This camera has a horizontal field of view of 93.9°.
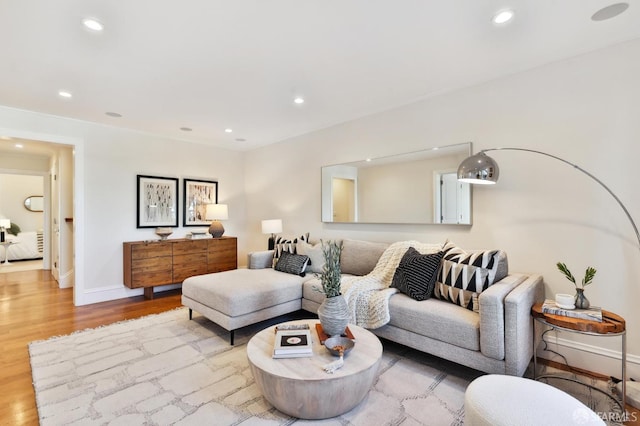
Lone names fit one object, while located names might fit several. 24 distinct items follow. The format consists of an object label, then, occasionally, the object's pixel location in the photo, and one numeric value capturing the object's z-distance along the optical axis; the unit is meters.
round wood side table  1.74
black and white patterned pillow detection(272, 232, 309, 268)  3.76
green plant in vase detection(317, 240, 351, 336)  1.94
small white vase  1.93
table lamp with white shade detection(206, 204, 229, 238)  4.88
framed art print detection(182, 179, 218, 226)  4.98
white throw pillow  3.58
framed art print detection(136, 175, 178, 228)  4.51
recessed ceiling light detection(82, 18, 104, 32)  1.90
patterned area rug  1.75
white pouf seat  1.14
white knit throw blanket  2.47
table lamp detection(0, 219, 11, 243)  6.98
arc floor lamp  2.36
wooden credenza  4.08
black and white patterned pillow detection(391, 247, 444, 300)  2.46
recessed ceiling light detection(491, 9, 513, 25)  1.83
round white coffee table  1.60
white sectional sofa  1.90
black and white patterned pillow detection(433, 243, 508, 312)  2.21
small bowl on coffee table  1.77
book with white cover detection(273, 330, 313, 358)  1.78
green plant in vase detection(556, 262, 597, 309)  1.94
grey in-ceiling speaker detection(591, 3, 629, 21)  1.79
